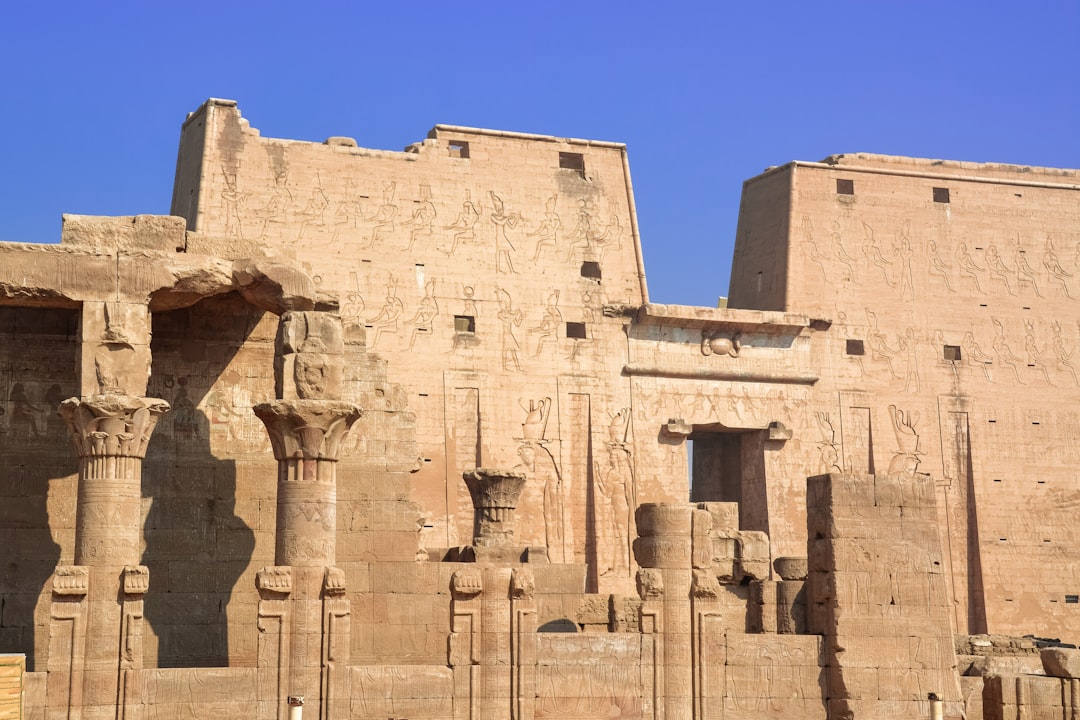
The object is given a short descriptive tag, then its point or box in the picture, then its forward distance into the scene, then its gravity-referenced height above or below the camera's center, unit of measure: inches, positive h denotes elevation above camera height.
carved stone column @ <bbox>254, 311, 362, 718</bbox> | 663.8 +16.1
